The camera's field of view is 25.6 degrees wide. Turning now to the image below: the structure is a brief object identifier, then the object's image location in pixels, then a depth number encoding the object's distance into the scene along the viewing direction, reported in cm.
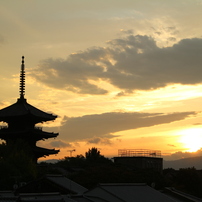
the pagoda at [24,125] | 8225
